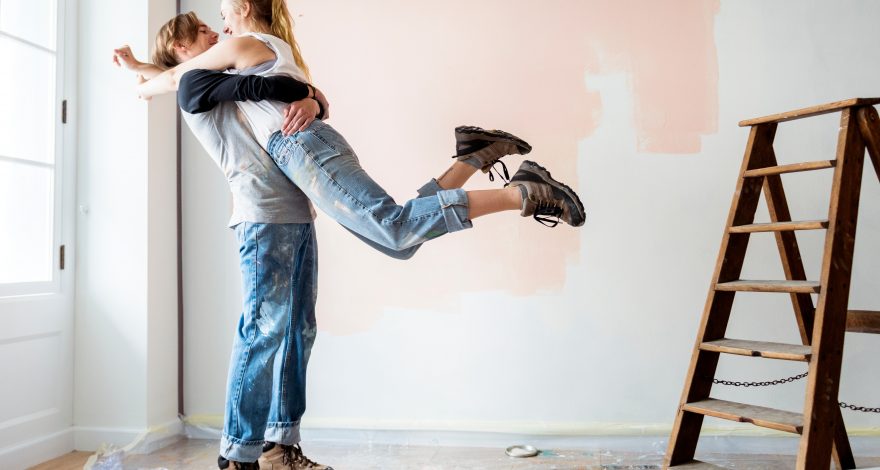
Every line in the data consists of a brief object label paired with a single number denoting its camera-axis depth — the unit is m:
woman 1.77
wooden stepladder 1.84
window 2.58
